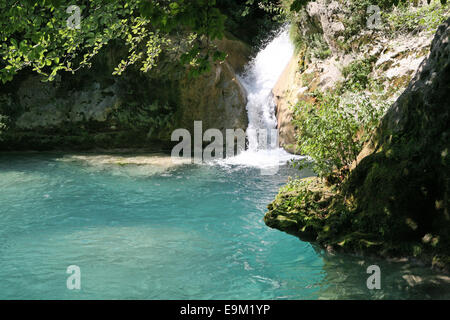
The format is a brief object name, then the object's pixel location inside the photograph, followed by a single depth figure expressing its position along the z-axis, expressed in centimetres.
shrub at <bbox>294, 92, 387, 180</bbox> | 627
